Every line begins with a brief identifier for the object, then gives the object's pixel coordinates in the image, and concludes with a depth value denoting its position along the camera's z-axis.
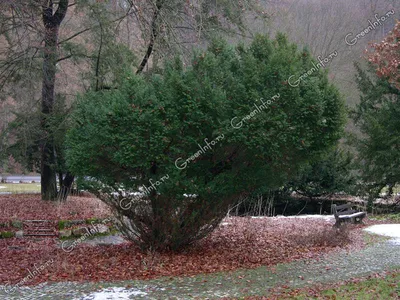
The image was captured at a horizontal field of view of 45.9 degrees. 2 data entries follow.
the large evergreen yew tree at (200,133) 7.48
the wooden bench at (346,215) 11.45
